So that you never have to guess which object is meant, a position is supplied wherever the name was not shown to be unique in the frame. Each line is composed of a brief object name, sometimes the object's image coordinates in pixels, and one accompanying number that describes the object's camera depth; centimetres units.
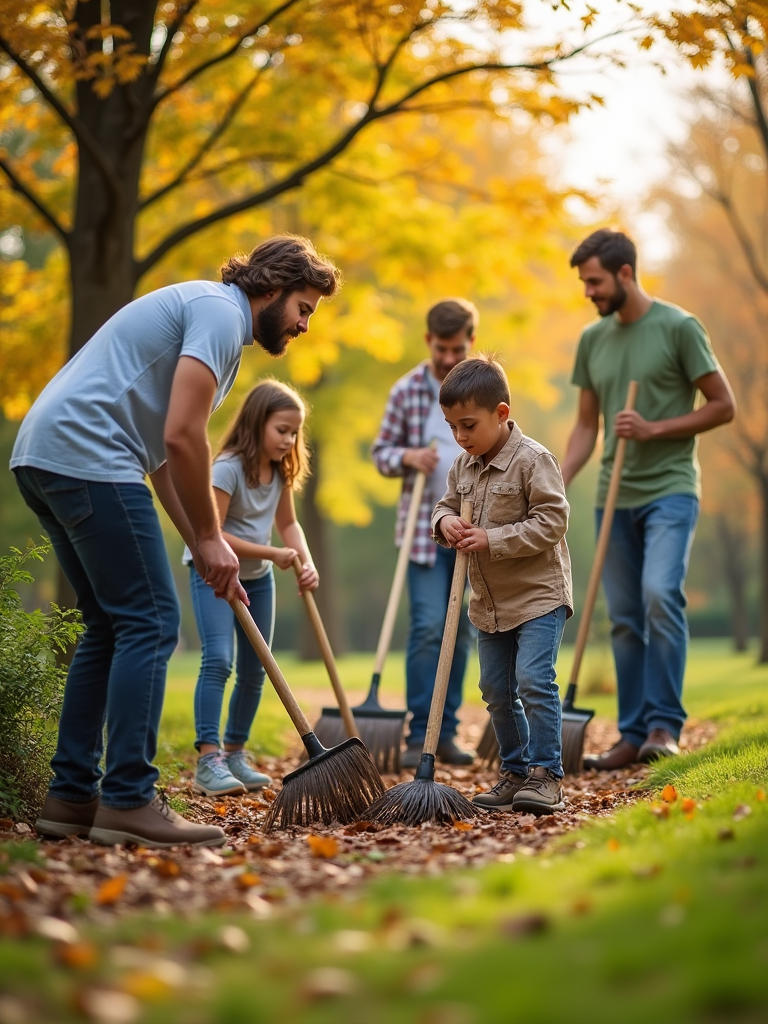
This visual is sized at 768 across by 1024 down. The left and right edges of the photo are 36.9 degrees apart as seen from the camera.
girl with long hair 532
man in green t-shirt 582
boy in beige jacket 441
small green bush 423
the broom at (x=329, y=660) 535
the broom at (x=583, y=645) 564
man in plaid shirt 625
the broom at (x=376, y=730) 596
